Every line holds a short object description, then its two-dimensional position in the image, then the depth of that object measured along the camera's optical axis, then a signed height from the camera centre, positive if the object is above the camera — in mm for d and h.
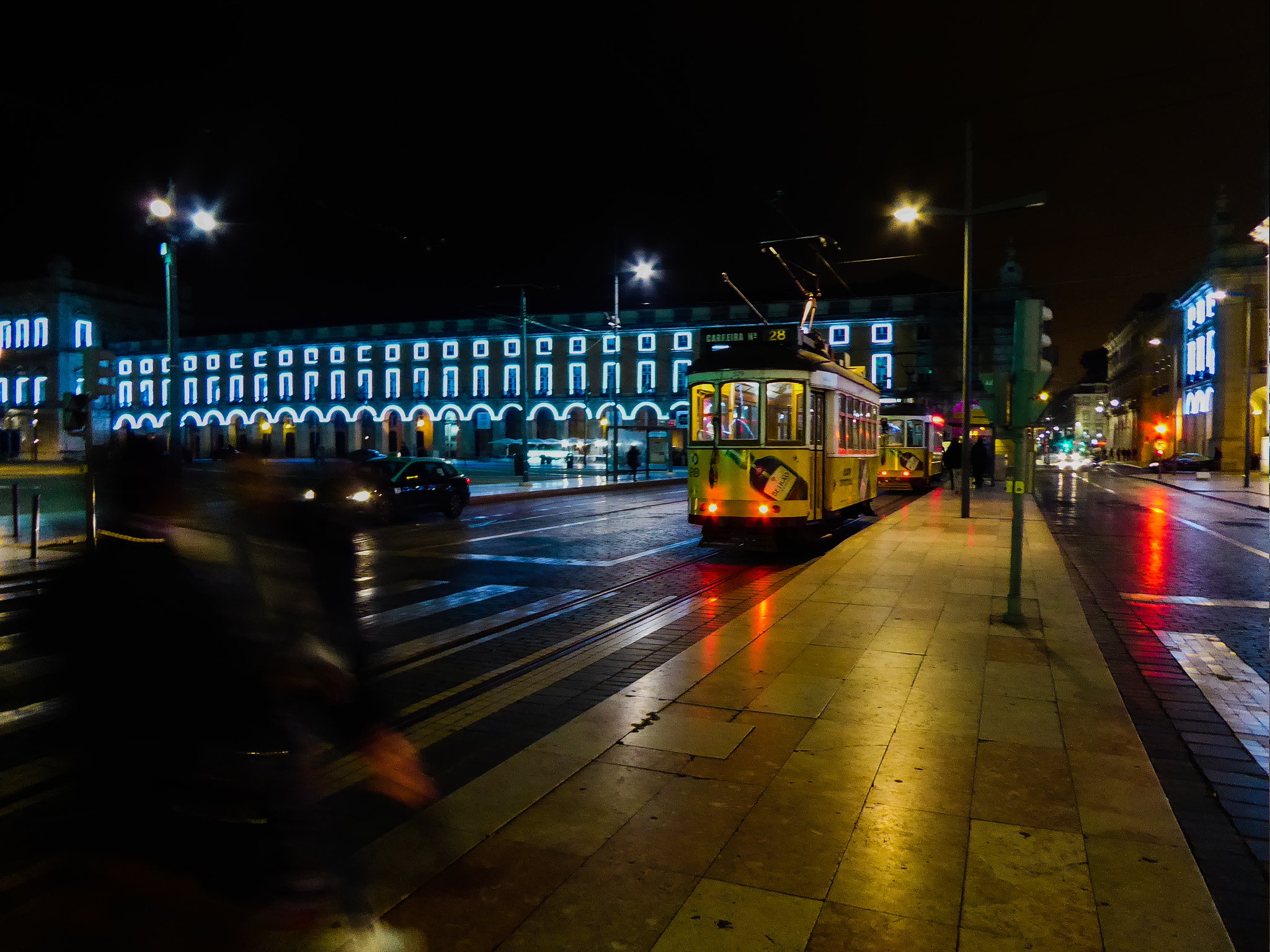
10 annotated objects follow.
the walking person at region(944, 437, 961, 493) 27141 -13
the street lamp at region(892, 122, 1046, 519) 16188 +4601
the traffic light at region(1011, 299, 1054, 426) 7395 +798
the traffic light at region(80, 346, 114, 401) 14188 +1291
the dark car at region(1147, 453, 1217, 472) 54031 -427
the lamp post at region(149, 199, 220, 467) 15516 +3890
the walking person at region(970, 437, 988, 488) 28656 -165
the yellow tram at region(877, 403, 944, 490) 32219 +271
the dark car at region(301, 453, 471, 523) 18422 -806
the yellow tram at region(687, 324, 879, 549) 13031 +257
